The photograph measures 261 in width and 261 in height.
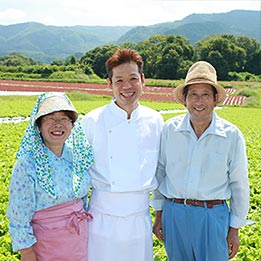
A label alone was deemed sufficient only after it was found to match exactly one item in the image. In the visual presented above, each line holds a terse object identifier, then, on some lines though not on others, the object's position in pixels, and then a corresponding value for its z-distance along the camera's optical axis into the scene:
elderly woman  2.85
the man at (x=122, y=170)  3.29
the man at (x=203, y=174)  3.20
